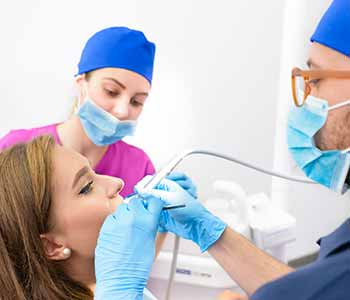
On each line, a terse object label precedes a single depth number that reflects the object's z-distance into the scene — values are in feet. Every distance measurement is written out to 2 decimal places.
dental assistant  5.14
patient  3.26
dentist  3.49
